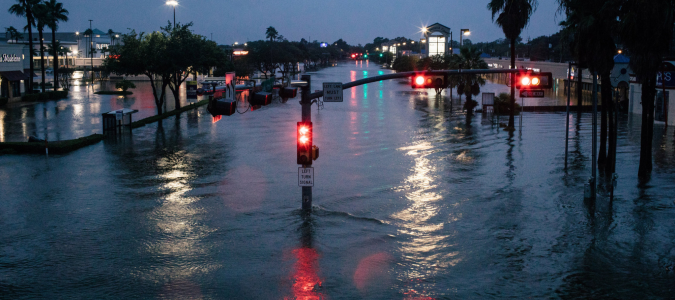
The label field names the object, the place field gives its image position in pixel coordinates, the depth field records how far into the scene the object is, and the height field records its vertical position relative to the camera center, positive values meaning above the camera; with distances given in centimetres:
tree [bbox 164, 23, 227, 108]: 4784 +389
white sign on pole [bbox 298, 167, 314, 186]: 1880 -261
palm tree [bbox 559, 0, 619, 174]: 2125 +251
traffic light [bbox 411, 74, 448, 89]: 1834 +56
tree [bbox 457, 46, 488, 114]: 5025 +307
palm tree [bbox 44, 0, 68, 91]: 7444 +1099
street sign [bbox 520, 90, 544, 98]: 3203 +32
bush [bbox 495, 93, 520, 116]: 5022 -68
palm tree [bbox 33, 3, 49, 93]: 6626 +964
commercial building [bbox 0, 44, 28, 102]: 5964 +279
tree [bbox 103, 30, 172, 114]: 4712 +332
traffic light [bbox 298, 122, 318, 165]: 1867 -148
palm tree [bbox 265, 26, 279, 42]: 16994 +1994
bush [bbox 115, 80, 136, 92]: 7394 +157
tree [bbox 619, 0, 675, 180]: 2025 +228
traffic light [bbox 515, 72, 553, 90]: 1934 +64
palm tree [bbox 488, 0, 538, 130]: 3959 +581
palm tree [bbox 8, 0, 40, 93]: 6475 +992
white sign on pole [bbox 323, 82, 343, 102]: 1859 +22
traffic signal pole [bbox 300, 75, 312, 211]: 1880 -54
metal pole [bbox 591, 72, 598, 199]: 1979 -106
